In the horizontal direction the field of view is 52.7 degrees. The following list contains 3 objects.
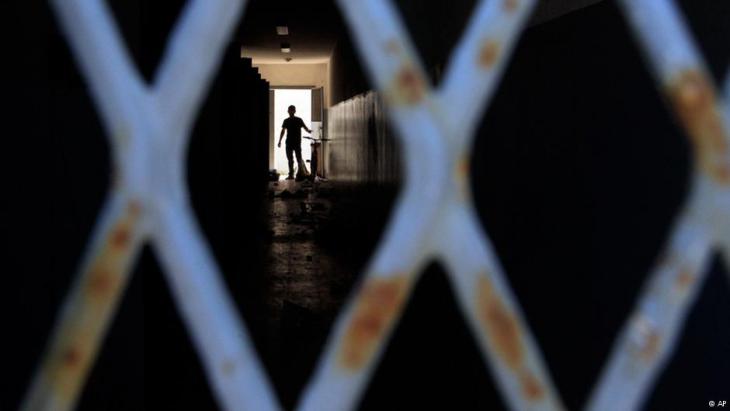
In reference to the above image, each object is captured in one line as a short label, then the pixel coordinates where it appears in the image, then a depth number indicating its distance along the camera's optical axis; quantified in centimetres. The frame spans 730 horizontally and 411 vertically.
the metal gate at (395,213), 62
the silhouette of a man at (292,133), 1419
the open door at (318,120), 1881
